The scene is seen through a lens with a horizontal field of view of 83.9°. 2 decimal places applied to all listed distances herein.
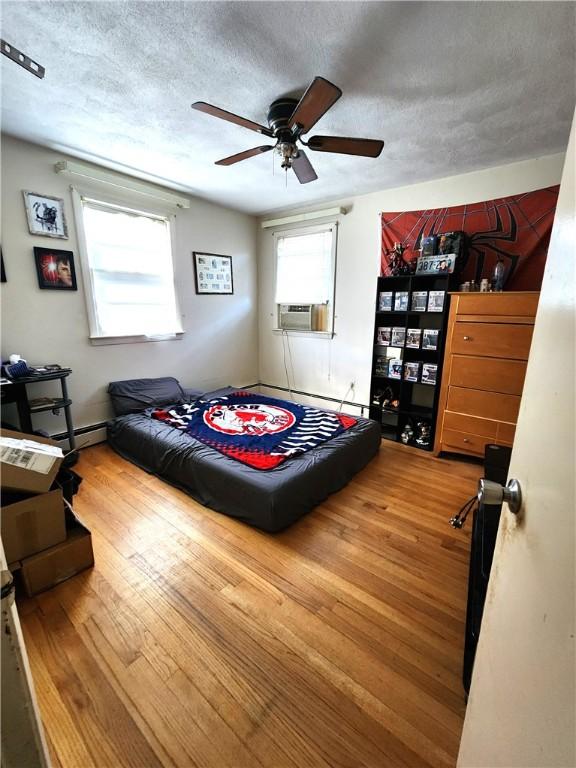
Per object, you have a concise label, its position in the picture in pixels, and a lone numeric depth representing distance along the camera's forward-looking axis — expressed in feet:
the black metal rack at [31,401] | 7.90
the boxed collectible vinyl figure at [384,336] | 11.03
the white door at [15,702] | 1.89
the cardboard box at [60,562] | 4.98
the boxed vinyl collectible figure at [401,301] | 10.34
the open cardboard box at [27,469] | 4.85
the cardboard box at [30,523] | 4.80
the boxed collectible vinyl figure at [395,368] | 10.82
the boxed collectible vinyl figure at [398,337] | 10.64
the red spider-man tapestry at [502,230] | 8.71
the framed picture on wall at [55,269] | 8.86
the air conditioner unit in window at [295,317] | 13.61
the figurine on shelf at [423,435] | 10.46
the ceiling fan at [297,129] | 5.18
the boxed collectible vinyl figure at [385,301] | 10.69
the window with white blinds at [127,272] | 9.86
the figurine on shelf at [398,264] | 10.42
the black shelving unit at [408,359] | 10.02
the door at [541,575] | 1.36
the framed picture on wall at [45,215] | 8.55
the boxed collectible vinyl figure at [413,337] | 10.33
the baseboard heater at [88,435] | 9.80
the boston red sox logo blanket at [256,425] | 7.82
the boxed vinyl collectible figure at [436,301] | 9.61
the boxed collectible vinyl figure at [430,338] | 9.96
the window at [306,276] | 12.74
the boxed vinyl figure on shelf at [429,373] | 10.10
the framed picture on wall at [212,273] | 12.68
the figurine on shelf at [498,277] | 8.74
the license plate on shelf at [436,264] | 9.34
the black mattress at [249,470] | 6.52
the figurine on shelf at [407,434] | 10.83
